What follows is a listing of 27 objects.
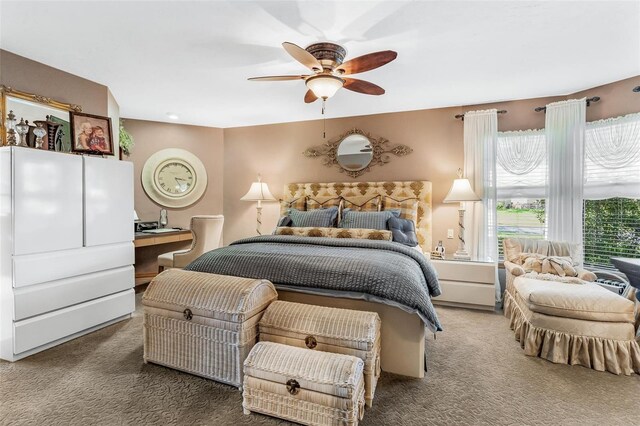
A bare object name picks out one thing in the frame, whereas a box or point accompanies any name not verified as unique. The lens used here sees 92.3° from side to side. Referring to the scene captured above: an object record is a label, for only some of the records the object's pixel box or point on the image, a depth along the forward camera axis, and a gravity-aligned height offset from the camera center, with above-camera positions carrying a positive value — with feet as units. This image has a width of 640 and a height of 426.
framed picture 9.49 +2.43
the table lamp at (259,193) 15.61 +0.85
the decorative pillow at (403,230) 11.16 -0.79
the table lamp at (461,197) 11.94 +0.50
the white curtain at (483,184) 12.59 +1.06
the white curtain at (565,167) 11.12 +1.58
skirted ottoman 7.11 -2.85
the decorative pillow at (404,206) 12.86 +0.16
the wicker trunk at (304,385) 5.08 -3.02
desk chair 12.61 -1.29
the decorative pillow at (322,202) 14.49 +0.36
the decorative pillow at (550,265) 9.48 -1.75
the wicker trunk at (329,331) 5.89 -2.42
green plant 13.60 +3.10
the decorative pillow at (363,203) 13.80 +0.31
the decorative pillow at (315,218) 12.55 -0.35
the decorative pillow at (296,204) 14.84 +0.27
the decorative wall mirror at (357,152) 14.42 +2.77
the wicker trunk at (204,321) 6.38 -2.42
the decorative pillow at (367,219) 11.76 -0.37
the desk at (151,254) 14.29 -2.19
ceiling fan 7.31 +3.57
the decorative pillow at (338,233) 10.81 -0.85
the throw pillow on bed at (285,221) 13.05 -0.49
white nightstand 11.16 -2.71
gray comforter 6.64 -1.43
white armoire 7.54 -1.03
